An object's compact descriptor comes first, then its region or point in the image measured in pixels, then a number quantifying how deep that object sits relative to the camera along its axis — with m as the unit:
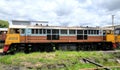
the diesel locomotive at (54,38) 8.03
